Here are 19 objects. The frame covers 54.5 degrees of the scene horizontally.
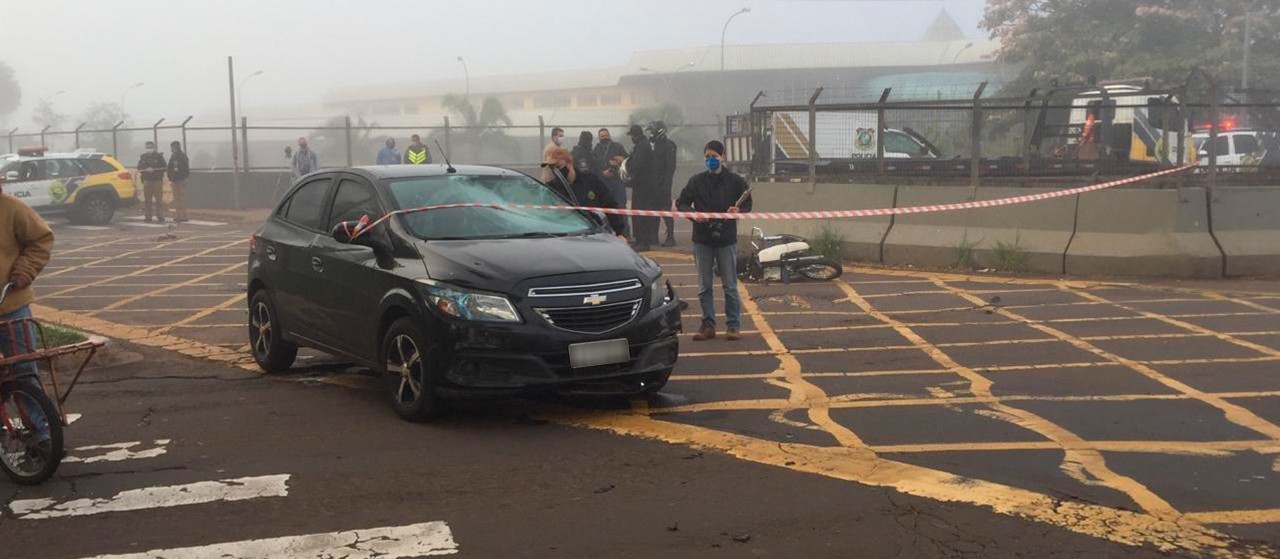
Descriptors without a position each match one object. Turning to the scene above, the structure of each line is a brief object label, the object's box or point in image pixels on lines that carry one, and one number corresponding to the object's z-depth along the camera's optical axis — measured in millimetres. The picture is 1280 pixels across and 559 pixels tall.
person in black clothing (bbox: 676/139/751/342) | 10453
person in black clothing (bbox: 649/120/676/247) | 18261
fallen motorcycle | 14141
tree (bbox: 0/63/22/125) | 88938
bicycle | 6098
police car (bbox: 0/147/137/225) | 24938
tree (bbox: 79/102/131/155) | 65144
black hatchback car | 7195
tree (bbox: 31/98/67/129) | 77438
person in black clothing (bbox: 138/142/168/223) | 26828
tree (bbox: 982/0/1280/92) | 40219
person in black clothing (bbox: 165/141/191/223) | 26297
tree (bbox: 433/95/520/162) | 33469
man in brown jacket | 6449
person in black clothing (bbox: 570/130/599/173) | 18134
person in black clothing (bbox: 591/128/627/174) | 18747
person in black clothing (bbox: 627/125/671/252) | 18141
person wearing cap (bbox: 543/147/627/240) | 10539
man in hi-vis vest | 21875
